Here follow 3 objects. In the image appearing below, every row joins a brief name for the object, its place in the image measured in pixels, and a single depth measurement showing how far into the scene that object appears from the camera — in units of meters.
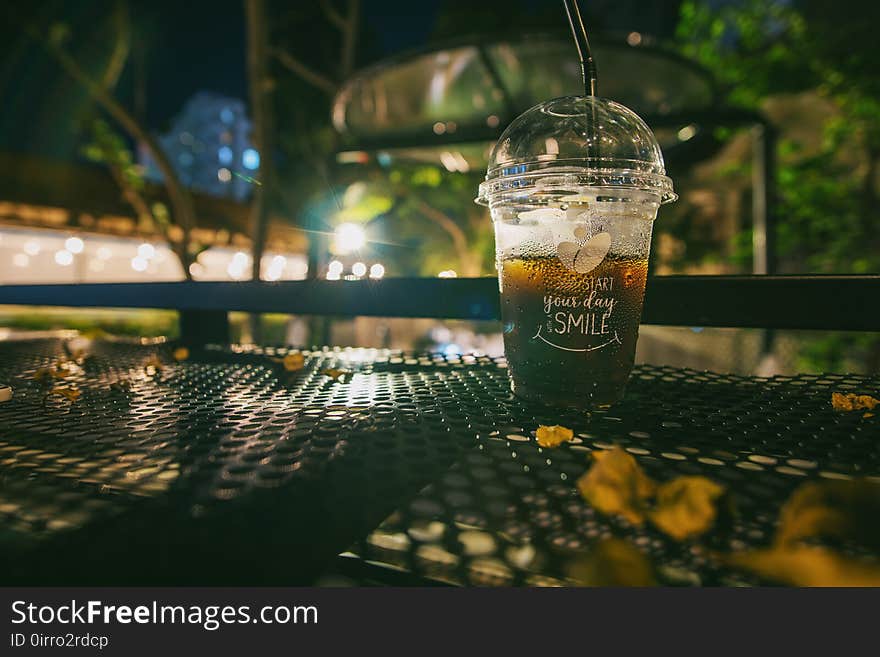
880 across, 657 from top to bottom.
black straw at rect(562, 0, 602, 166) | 0.27
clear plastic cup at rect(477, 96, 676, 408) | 0.25
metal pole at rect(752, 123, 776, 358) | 0.90
